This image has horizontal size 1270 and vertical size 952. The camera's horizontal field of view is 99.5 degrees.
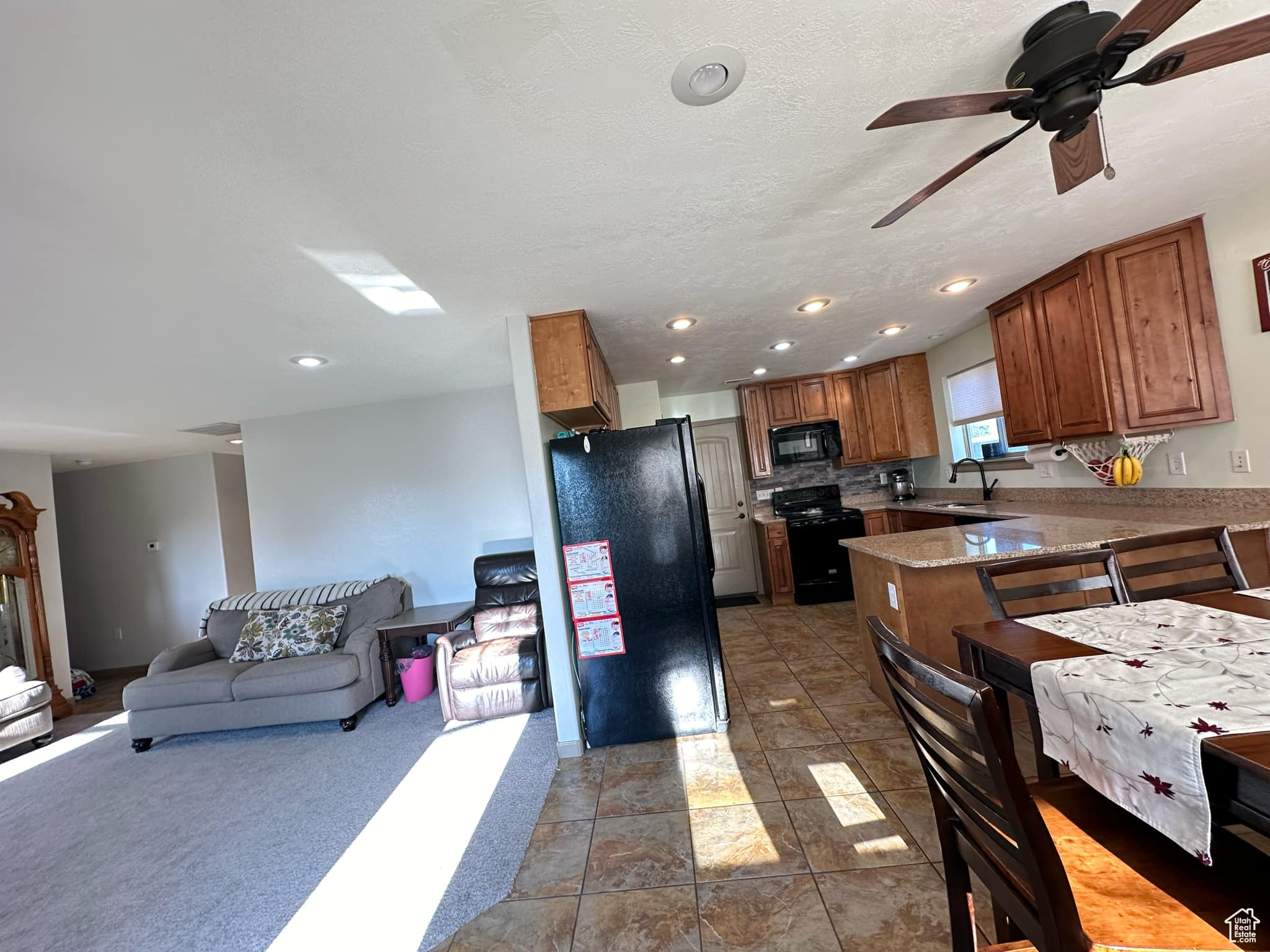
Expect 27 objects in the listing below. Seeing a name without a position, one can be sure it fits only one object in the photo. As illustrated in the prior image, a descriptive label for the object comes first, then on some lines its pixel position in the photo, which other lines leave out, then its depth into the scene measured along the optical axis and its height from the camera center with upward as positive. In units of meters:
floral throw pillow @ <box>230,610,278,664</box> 3.85 -0.75
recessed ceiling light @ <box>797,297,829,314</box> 3.15 +0.93
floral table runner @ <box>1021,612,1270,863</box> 0.85 -0.52
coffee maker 5.29 -0.34
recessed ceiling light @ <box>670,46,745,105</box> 1.24 +0.96
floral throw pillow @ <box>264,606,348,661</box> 3.81 -0.74
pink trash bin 3.89 -1.18
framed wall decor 2.29 +0.51
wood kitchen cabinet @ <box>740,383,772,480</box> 5.42 +0.42
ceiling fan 1.09 +0.79
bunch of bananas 2.95 -0.25
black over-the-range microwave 5.35 +0.20
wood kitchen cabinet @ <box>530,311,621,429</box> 2.77 +0.68
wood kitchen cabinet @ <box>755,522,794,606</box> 5.14 -0.88
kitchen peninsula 2.24 -0.47
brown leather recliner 3.36 -1.08
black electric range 4.98 -0.83
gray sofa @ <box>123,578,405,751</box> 3.49 -1.04
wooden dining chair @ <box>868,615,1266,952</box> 0.81 -0.77
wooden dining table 0.77 -0.53
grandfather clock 4.66 -0.29
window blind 4.19 +0.39
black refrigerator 2.75 -0.38
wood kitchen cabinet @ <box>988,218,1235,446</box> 2.54 +0.42
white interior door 5.80 -0.34
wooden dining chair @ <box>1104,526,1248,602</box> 1.64 -0.45
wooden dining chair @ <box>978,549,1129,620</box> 1.64 -0.47
